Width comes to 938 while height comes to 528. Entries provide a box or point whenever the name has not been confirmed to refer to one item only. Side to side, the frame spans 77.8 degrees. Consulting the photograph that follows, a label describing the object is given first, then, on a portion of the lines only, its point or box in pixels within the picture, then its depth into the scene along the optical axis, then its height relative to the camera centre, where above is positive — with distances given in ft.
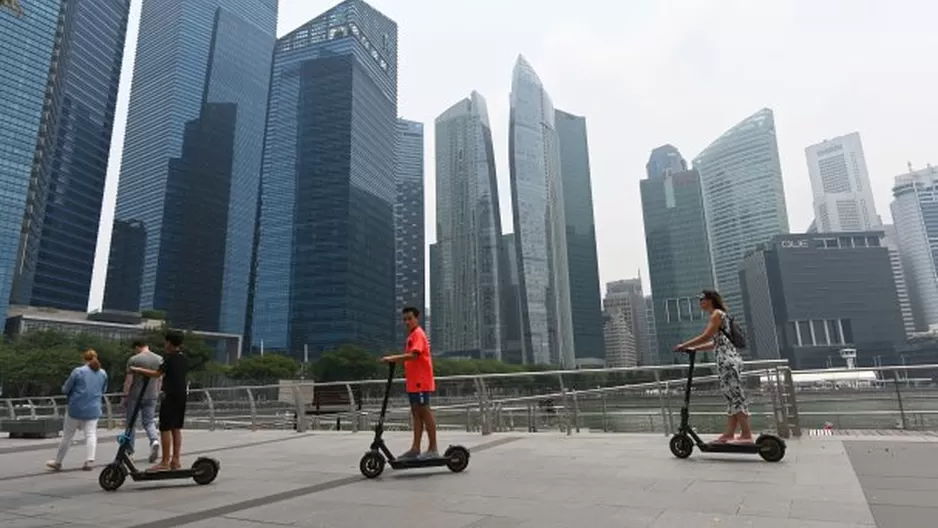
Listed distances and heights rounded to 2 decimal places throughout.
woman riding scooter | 21.76 +0.72
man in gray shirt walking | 25.55 +0.47
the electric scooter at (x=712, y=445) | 20.75 -2.22
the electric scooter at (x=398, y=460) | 21.09 -2.42
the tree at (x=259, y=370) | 256.52 +11.76
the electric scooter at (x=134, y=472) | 20.27 -2.47
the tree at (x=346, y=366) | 278.46 +13.83
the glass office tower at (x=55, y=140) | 313.32 +161.41
